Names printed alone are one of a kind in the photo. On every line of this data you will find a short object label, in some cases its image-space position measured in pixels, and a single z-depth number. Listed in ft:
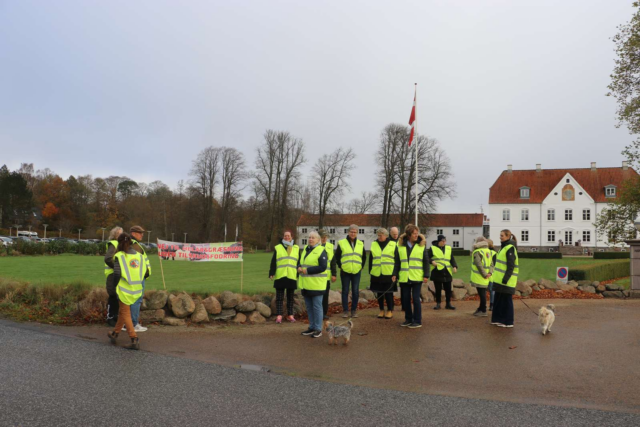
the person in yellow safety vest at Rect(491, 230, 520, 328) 31.45
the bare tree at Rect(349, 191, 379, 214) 189.37
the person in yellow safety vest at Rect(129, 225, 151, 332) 28.76
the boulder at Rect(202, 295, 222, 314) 32.71
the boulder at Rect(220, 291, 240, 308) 33.09
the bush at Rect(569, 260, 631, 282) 57.47
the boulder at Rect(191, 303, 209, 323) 32.01
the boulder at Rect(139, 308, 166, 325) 31.91
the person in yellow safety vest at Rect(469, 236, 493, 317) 36.70
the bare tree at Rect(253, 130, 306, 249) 210.38
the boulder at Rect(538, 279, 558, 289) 52.42
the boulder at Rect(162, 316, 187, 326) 31.68
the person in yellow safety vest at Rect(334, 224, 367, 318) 33.58
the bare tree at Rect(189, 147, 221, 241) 225.97
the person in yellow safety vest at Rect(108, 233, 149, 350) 25.68
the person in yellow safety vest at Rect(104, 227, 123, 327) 29.04
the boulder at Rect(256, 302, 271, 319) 33.40
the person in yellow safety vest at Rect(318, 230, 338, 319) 34.27
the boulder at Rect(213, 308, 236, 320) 32.62
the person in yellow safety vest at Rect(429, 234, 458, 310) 39.65
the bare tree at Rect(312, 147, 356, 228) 205.46
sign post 55.62
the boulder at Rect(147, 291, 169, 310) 32.32
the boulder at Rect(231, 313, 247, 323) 32.71
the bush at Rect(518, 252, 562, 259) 148.21
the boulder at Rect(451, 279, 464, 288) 49.21
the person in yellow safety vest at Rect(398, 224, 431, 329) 31.22
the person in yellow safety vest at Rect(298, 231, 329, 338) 27.96
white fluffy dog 29.04
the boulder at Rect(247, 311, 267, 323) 32.83
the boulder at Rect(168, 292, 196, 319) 32.12
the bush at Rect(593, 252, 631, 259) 138.21
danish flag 71.56
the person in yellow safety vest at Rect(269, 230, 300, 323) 31.53
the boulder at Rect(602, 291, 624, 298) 49.83
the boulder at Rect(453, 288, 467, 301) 46.21
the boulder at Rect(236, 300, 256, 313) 33.12
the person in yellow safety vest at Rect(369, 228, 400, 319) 34.17
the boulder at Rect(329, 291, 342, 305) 39.36
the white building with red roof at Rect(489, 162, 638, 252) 216.95
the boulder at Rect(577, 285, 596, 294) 52.05
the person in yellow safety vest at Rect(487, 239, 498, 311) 37.50
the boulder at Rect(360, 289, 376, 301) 42.23
